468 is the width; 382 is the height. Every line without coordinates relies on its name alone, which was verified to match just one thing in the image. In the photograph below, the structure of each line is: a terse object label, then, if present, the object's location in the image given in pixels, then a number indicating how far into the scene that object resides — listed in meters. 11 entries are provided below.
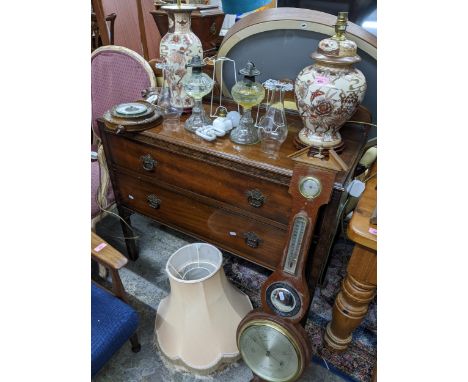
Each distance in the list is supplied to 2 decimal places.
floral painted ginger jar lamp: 0.89
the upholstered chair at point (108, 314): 1.12
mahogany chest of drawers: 1.02
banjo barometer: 0.89
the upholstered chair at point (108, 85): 1.64
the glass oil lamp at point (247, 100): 1.06
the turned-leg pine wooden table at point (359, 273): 0.91
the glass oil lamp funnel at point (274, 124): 1.13
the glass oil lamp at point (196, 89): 1.13
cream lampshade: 1.26
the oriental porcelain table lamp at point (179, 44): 1.21
